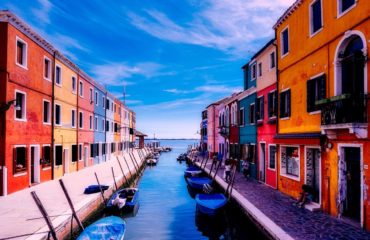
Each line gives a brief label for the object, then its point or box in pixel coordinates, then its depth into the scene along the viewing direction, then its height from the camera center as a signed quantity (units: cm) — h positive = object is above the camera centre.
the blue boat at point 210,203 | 1517 -352
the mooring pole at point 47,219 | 945 -261
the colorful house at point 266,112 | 1855 +123
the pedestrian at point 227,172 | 2254 -291
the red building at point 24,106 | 1625 +156
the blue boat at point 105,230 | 1047 -346
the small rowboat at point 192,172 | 3052 -400
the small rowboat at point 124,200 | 1631 -383
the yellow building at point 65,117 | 2389 +125
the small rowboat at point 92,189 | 1755 -321
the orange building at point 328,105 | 1012 +102
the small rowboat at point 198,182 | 2408 -389
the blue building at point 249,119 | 2275 +102
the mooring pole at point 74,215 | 1138 -304
